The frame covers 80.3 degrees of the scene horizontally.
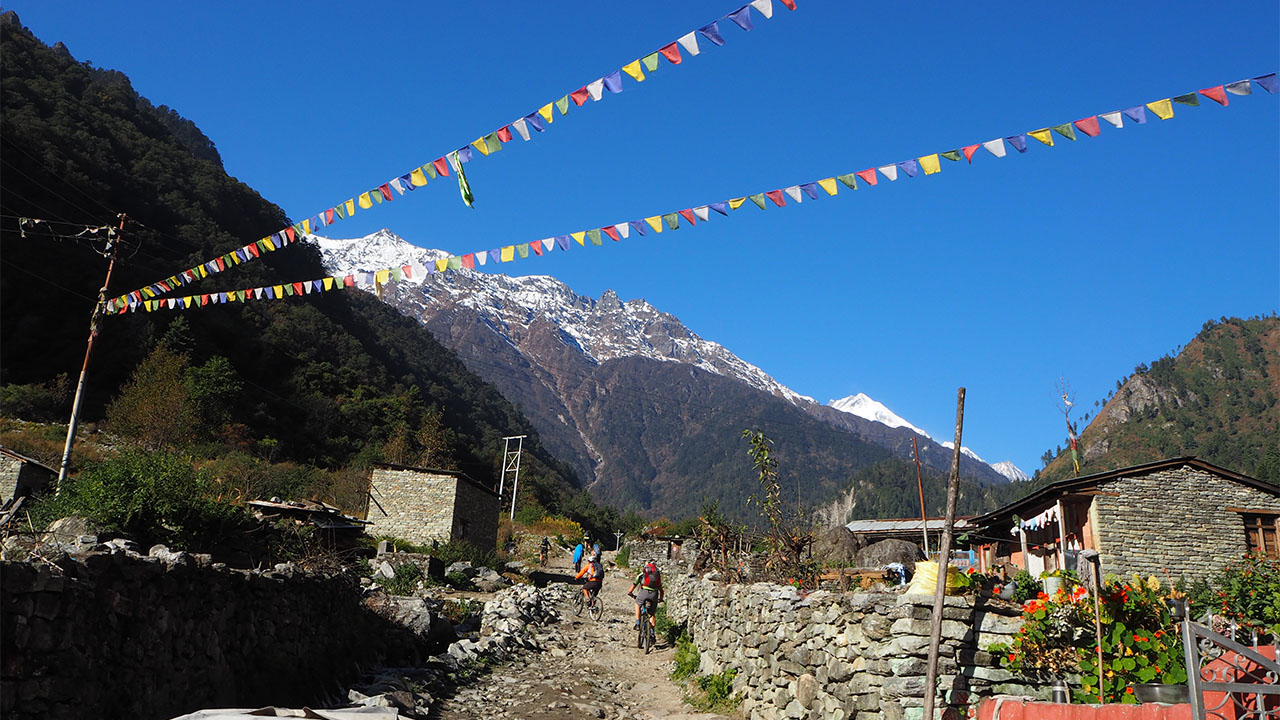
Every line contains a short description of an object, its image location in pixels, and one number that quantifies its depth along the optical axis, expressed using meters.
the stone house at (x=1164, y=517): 20.11
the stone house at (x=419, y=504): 29.27
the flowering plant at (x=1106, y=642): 5.95
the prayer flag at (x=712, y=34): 6.53
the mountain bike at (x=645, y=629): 15.38
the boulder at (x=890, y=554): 20.23
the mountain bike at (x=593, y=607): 19.58
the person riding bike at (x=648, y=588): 15.30
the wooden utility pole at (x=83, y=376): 14.96
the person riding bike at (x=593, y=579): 19.77
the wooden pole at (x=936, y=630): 6.18
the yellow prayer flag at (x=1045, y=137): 6.71
